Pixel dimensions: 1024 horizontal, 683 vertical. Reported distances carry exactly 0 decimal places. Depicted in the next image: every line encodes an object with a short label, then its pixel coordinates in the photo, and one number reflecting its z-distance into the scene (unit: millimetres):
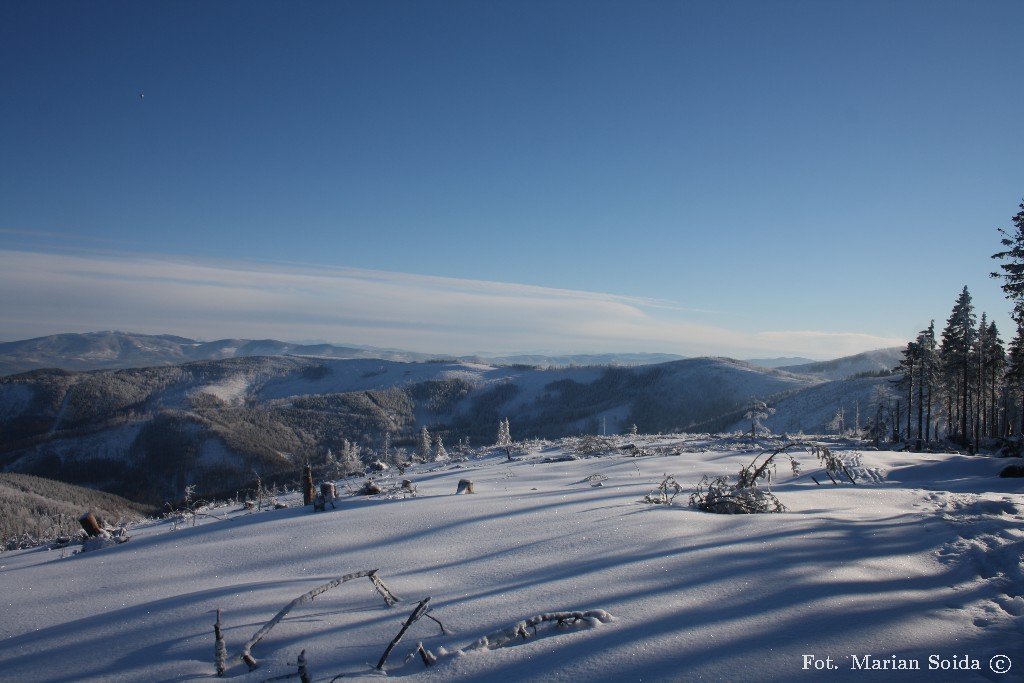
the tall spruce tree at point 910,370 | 33875
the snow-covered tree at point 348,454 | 58819
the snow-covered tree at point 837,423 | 59500
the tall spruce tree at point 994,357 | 32719
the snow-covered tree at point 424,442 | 51350
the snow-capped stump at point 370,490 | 7871
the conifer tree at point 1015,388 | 25303
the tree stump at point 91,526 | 6152
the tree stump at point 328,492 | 6590
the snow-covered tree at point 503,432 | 33209
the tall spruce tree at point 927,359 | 33531
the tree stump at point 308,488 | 7280
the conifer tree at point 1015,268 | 18797
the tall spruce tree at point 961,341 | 30859
